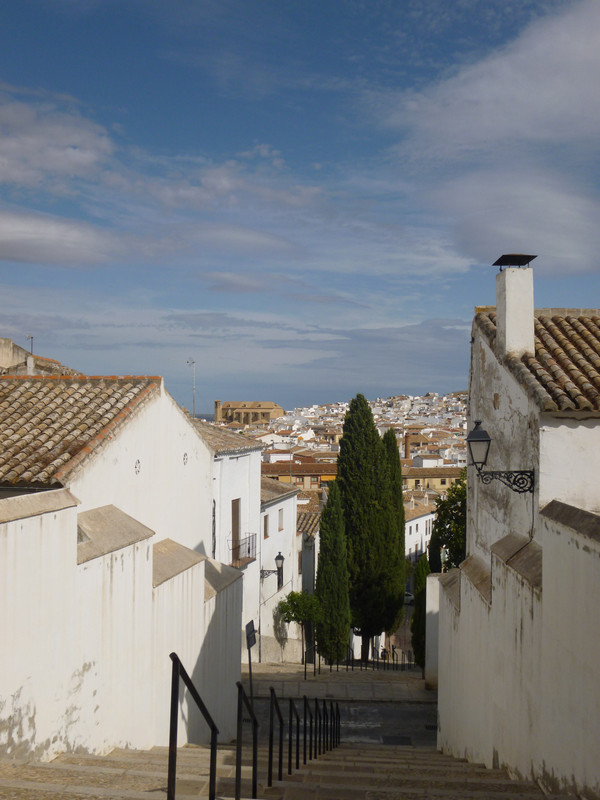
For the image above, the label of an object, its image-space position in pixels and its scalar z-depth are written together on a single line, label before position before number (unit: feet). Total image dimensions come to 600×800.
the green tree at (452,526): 82.07
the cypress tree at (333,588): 84.58
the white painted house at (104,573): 20.81
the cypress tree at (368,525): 91.40
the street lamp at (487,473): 27.46
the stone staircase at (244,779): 13.99
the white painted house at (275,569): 81.15
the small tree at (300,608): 83.82
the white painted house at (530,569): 17.80
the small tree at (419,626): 70.79
